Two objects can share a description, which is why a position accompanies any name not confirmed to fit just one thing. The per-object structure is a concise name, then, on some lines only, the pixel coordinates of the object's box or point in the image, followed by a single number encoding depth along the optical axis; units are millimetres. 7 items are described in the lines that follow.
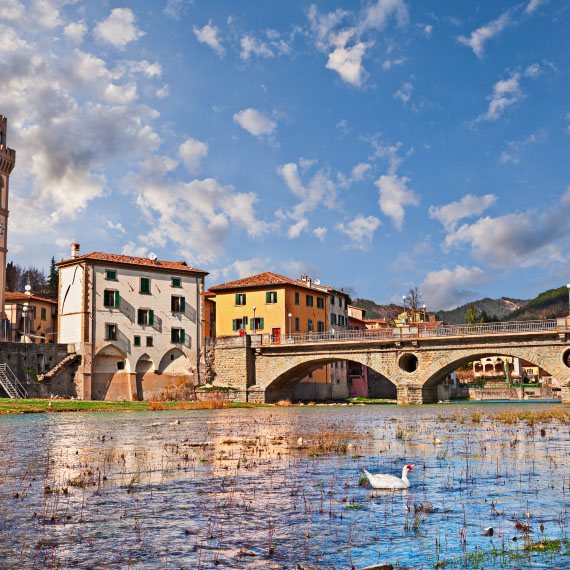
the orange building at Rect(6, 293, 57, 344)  77500
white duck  12891
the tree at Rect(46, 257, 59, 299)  113931
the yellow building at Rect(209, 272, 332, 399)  76625
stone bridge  56312
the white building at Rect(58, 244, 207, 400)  64938
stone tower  68375
